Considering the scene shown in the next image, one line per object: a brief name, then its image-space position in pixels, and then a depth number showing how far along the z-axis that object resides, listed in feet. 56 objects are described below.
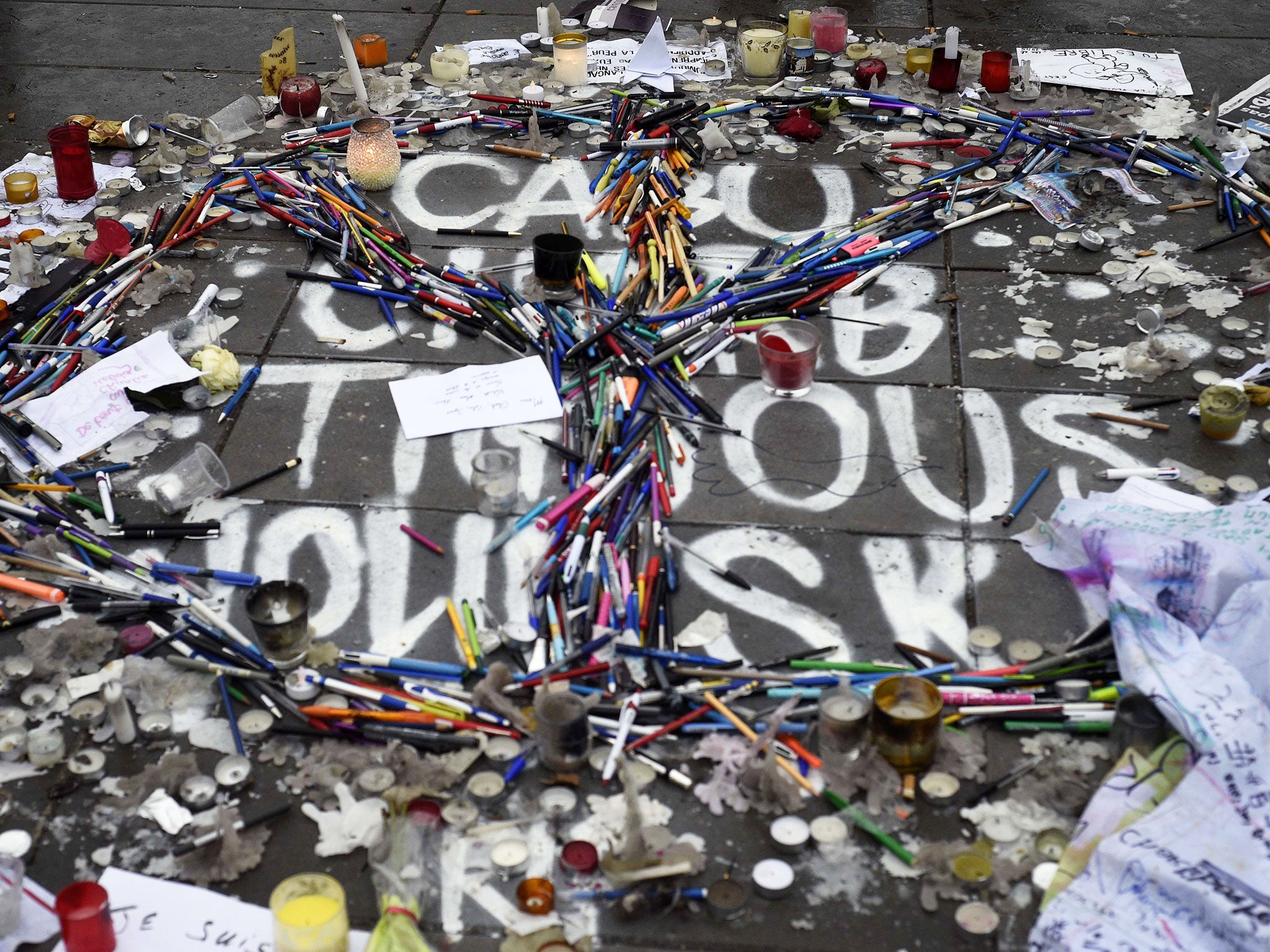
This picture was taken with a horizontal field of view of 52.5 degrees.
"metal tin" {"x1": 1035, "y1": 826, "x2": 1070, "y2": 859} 11.01
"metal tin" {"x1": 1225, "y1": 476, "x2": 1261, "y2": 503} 14.71
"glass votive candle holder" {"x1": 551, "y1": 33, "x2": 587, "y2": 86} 24.23
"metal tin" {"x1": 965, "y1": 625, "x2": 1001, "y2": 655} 13.03
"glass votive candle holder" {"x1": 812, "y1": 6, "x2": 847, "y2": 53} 24.88
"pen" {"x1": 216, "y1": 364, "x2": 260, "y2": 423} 16.58
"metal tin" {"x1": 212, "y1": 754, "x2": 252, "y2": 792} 11.86
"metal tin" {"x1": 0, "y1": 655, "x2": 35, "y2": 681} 12.91
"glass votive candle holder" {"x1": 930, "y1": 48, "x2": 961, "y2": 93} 23.49
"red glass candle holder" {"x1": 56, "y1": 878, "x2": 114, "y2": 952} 10.23
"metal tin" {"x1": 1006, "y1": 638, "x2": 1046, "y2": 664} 12.87
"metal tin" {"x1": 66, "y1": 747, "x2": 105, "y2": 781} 12.03
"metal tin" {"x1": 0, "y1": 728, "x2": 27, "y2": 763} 12.19
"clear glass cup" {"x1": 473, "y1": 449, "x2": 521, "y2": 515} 14.71
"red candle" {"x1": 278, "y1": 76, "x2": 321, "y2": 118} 23.08
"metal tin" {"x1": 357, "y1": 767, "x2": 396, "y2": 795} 11.71
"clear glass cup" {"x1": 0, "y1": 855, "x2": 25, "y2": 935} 10.48
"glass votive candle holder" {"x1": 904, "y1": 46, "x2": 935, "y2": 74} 24.14
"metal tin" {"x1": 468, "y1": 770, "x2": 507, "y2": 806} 11.69
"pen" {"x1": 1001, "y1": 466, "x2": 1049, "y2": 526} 14.66
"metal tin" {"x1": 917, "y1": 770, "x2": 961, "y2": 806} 11.60
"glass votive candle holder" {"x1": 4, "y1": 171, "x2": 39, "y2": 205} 21.11
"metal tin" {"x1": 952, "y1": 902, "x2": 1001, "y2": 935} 10.50
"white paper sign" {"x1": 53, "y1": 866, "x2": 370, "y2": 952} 10.58
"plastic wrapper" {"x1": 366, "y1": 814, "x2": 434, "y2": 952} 10.20
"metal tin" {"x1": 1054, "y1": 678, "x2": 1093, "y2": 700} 12.41
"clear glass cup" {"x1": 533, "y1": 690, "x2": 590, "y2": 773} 11.59
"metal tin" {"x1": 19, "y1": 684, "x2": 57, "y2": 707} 12.68
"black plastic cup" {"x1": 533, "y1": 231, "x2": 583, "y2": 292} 18.03
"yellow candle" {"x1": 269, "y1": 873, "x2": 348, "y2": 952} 10.07
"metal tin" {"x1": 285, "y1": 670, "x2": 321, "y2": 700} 12.58
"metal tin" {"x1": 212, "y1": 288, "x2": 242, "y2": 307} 18.56
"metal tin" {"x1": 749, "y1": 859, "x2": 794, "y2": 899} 10.80
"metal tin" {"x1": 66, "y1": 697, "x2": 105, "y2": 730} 12.48
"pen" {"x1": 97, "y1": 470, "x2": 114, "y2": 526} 14.85
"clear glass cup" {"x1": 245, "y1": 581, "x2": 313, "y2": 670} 12.80
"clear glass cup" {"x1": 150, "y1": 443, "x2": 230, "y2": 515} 14.90
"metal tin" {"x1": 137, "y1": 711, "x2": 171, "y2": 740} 12.37
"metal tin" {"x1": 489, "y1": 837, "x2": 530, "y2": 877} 11.08
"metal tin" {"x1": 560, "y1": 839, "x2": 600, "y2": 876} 11.00
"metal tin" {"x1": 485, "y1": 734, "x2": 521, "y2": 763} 12.06
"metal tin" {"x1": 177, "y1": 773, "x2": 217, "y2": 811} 11.73
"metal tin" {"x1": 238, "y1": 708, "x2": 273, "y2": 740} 12.36
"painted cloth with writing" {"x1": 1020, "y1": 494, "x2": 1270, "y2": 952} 10.16
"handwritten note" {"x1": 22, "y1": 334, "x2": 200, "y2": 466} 16.07
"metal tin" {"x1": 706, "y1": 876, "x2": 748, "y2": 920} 10.70
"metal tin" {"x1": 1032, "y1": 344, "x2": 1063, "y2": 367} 17.10
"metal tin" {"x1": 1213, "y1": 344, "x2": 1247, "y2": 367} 16.83
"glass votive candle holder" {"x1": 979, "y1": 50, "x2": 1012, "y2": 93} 23.47
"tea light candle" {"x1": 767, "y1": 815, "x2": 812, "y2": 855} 11.12
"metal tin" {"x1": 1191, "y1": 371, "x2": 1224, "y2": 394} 16.51
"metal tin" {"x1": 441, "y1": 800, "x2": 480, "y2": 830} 11.46
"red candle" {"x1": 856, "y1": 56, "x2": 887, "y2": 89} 23.63
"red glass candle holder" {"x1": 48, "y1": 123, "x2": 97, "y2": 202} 20.94
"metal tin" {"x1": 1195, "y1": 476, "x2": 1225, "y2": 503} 14.74
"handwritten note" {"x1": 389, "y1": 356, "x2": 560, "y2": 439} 16.37
